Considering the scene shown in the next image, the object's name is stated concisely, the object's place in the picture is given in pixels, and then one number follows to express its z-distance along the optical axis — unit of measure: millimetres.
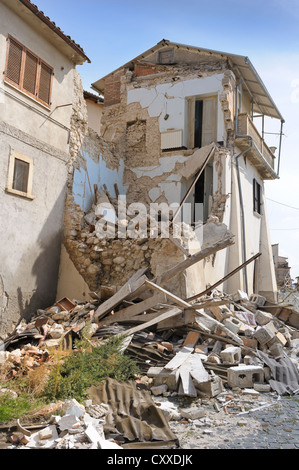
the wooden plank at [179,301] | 8266
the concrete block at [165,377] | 6699
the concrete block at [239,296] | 11419
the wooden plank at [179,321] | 8383
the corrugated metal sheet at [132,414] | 4848
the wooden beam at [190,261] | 8492
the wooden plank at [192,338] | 8070
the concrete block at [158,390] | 6590
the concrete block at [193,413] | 5613
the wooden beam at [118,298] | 8883
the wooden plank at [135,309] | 8664
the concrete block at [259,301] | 11867
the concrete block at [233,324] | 8695
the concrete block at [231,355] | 7508
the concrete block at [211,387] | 6465
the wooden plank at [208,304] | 8023
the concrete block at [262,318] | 9938
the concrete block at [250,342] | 8328
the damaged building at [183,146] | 13422
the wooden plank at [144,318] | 8477
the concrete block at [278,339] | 8391
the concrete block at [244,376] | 6988
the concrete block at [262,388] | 6926
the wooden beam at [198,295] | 8416
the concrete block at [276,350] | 8102
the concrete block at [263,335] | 8396
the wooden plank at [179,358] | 7062
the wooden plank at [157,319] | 8148
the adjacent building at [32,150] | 9328
